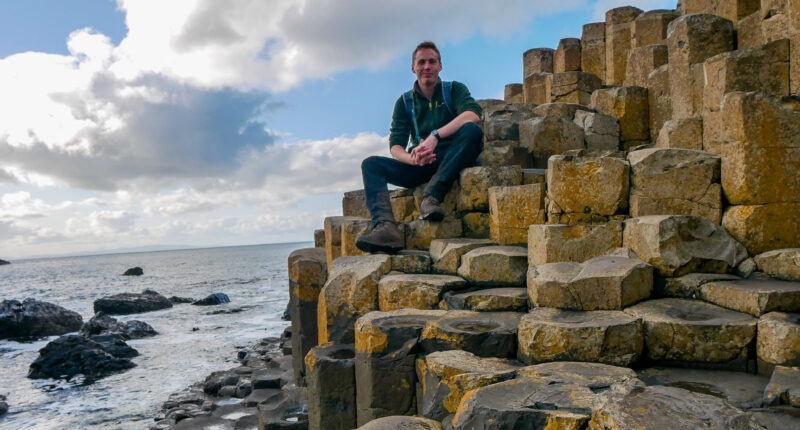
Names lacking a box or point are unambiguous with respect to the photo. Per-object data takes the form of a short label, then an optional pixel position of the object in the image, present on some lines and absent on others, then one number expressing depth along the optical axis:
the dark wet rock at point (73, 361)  11.73
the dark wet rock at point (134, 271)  65.94
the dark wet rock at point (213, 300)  26.93
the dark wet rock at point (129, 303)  24.12
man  5.52
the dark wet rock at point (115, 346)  13.37
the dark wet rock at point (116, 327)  15.52
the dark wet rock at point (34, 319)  17.48
